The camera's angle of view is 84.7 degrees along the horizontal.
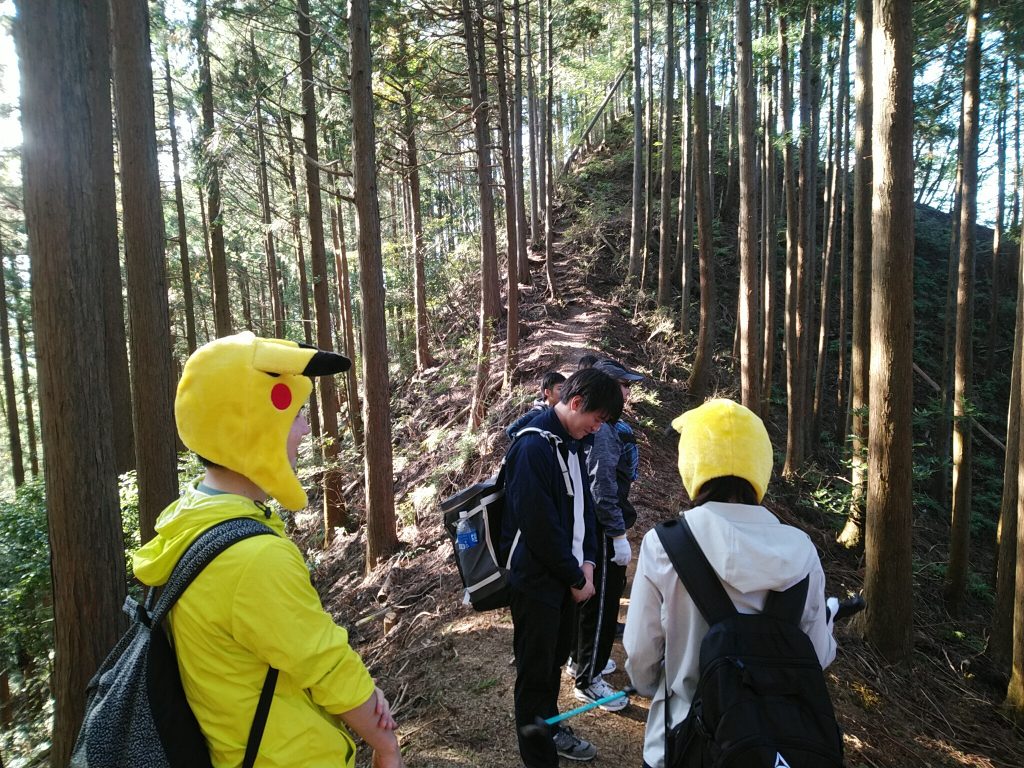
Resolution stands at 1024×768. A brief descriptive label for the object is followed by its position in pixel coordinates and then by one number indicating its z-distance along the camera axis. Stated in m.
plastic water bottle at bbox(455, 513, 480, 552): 3.01
